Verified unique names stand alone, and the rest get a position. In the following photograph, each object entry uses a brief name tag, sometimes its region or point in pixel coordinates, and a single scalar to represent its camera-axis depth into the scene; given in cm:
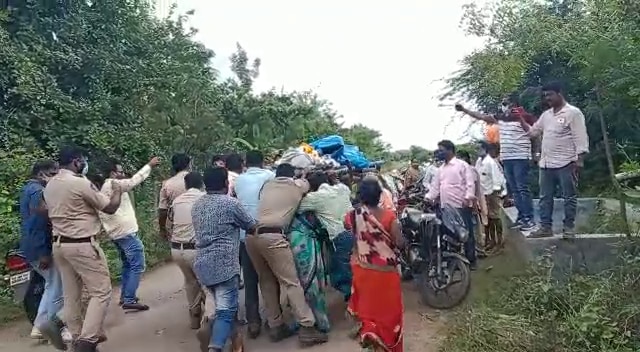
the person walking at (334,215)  677
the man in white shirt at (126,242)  766
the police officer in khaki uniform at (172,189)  761
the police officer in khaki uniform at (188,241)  669
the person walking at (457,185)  807
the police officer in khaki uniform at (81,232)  601
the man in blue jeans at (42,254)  652
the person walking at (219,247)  579
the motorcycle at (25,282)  704
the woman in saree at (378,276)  510
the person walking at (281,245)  644
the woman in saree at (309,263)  671
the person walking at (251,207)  702
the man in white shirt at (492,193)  948
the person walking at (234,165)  802
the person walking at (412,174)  1263
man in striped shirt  775
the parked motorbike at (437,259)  721
